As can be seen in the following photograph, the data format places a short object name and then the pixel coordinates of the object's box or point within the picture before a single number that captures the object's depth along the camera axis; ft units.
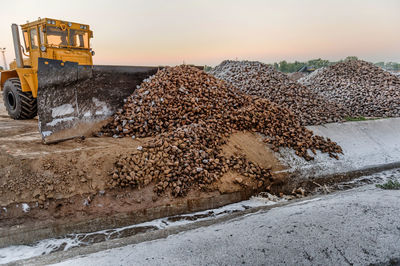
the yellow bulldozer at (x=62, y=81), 14.87
